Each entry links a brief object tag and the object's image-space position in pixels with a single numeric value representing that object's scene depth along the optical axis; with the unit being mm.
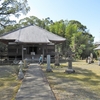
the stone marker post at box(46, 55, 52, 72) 8542
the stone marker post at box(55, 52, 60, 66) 11732
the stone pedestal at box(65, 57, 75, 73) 8064
